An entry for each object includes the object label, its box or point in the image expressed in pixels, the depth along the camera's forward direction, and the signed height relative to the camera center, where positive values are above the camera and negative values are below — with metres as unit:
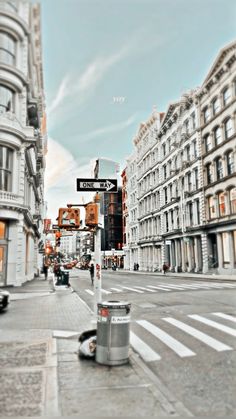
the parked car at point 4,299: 13.50 -1.57
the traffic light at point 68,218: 9.79 +1.20
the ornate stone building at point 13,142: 23.33 +8.51
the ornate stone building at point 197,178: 36.97 +10.87
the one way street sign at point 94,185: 9.49 +2.08
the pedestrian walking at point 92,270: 30.37 -1.03
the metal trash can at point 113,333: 6.60 -1.47
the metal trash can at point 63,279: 25.11 -1.44
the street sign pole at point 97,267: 10.01 -0.23
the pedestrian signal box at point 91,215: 9.94 +1.30
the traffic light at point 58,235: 20.35 +1.48
